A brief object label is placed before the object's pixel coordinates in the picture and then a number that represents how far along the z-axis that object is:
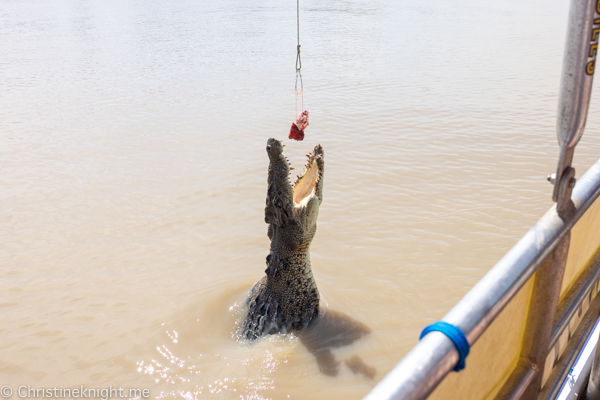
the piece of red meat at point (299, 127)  4.13
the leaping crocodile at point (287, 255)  3.34
